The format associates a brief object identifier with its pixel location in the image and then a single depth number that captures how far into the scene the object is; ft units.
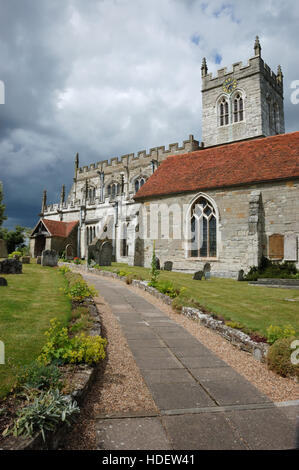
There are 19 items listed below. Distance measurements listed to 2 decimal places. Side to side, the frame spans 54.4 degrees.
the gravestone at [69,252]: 104.56
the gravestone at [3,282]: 35.06
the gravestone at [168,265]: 64.85
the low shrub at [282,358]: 15.53
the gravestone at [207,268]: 54.85
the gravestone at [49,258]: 69.92
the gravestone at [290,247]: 51.47
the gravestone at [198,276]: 50.49
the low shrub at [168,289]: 34.06
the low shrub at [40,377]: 10.89
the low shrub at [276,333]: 17.52
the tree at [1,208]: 111.75
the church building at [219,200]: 54.65
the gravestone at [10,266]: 49.03
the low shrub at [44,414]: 8.38
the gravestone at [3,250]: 62.40
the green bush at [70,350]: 13.44
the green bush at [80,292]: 29.84
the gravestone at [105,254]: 74.38
